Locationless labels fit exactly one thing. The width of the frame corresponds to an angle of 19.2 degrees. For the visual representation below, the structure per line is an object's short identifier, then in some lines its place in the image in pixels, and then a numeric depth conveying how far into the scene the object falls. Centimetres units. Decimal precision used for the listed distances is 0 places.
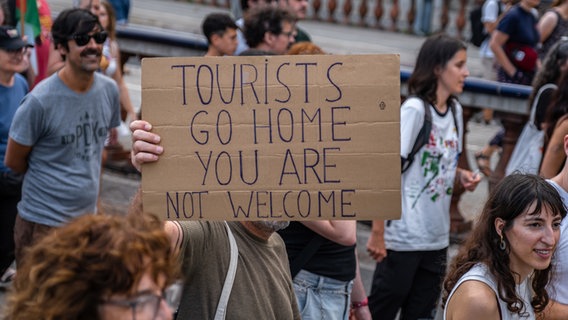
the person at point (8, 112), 994
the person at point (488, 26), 1729
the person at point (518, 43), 1526
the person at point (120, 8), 1887
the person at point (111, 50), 1407
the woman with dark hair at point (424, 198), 910
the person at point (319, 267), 767
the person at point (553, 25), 1568
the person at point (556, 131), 876
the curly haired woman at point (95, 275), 379
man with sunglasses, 908
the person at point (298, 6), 1430
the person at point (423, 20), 3170
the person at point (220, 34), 1224
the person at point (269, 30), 1166
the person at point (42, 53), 1235
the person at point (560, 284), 680
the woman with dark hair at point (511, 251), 606
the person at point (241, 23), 1338
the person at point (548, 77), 1013
